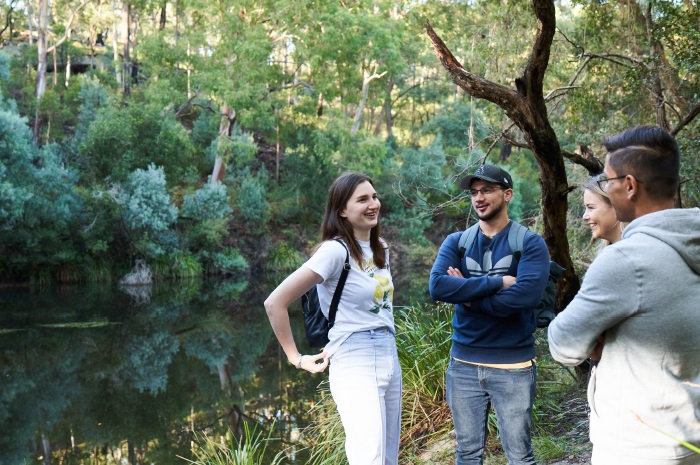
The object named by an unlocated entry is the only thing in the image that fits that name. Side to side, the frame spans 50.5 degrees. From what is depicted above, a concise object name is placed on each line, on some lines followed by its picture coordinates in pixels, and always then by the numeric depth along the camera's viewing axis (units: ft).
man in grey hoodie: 5.50
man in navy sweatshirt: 9.93
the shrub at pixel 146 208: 71.00
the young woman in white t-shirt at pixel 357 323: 9.11
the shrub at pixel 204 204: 78.23
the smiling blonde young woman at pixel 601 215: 9.93
